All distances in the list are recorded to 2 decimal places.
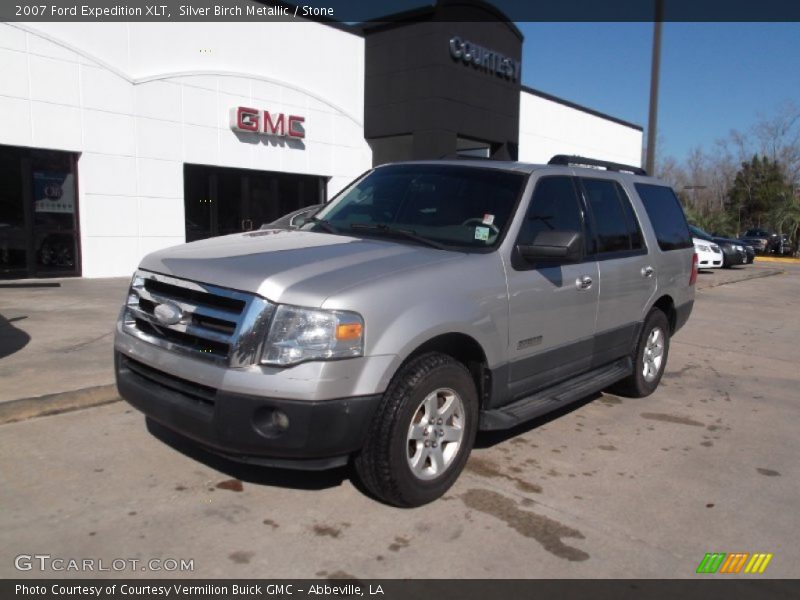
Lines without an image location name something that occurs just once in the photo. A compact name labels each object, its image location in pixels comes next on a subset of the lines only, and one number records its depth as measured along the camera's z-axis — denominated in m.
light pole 14.17
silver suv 3.10
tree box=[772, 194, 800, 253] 34.19
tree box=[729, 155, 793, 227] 51.12
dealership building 11.84
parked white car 20.36
